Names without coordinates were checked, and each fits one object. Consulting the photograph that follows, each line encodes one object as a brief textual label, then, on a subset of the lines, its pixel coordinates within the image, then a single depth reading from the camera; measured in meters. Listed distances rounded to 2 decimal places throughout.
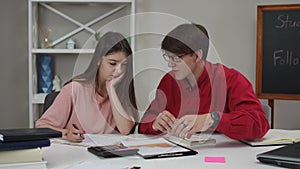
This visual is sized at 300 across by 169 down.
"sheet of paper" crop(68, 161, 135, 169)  1.25
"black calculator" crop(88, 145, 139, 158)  1.38
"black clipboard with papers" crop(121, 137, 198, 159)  1.40
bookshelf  3.03
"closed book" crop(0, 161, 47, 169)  1.23
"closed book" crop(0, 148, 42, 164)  1.23
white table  1.29
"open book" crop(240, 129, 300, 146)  1.60
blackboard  2.82
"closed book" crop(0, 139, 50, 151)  1.23
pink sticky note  1.34
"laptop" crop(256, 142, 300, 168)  1.26
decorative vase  3.05
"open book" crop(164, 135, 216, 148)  1.57
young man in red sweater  1.59
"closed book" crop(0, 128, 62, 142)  1.24
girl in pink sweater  1.77
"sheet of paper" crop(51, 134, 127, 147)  1.58
